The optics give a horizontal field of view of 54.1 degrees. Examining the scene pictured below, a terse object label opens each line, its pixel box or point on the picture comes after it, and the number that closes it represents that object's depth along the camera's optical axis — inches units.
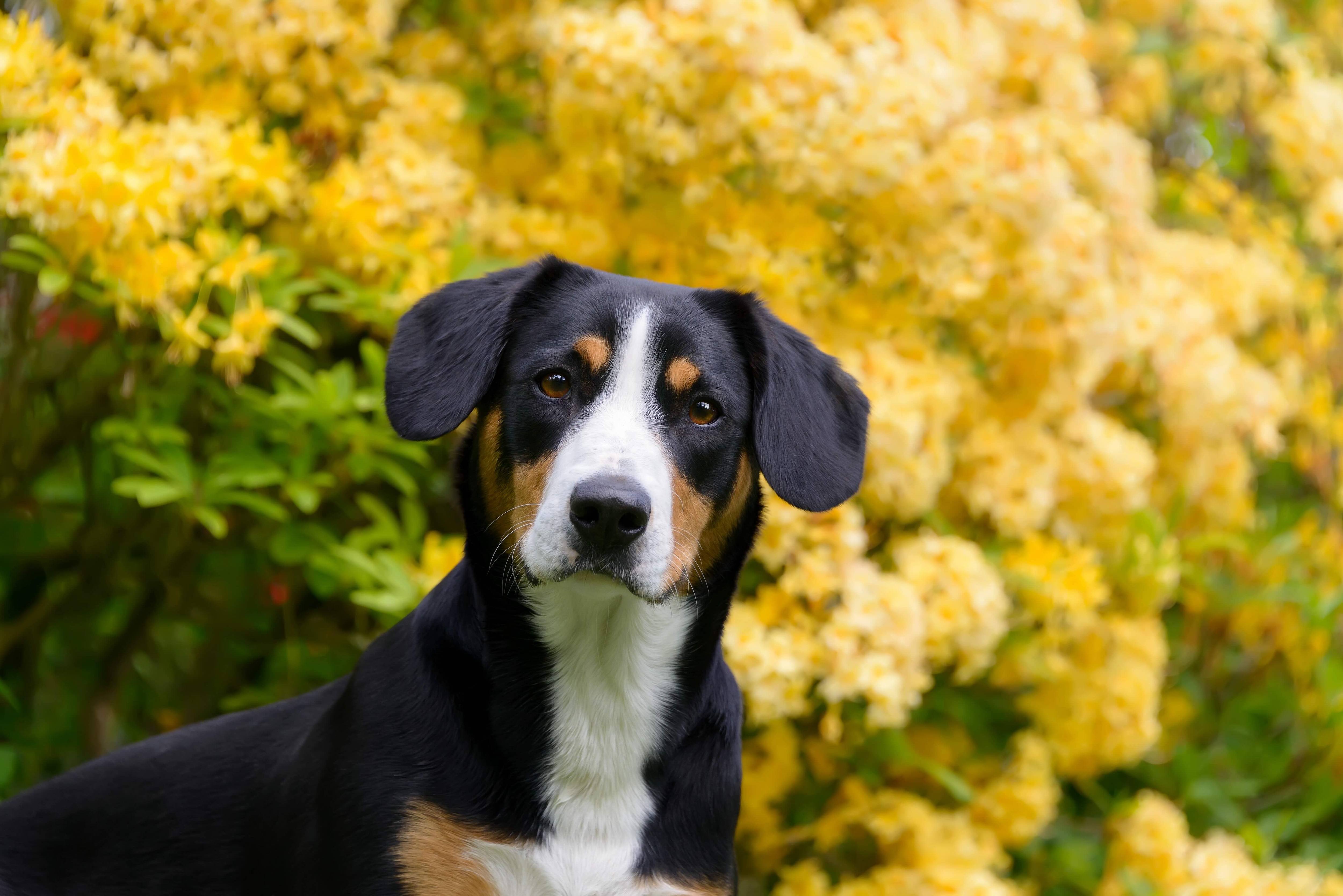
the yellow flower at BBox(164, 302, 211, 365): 117.0
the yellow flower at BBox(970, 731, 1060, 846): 148.2
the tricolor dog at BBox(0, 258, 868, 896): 91.1
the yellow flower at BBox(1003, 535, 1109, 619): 142.9
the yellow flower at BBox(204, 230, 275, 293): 119.6
